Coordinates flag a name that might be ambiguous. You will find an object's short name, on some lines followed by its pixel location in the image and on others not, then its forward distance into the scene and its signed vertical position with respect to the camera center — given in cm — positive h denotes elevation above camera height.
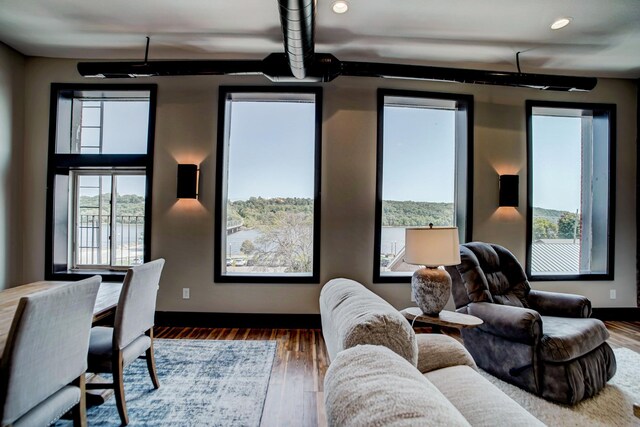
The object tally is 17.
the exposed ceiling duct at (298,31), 198 +141
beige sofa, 55 -38
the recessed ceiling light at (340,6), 244 +178
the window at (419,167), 357 +62
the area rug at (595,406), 186 -128
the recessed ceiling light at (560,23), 267 +182
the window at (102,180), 350 +39
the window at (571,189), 375 +39
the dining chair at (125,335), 177 -81
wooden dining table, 154 -59
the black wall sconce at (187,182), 334 +36
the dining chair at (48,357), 115 -64
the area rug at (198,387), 187 -131
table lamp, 205 -30
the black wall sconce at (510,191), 354 +33
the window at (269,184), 355 +38
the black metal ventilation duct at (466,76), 308 +152
